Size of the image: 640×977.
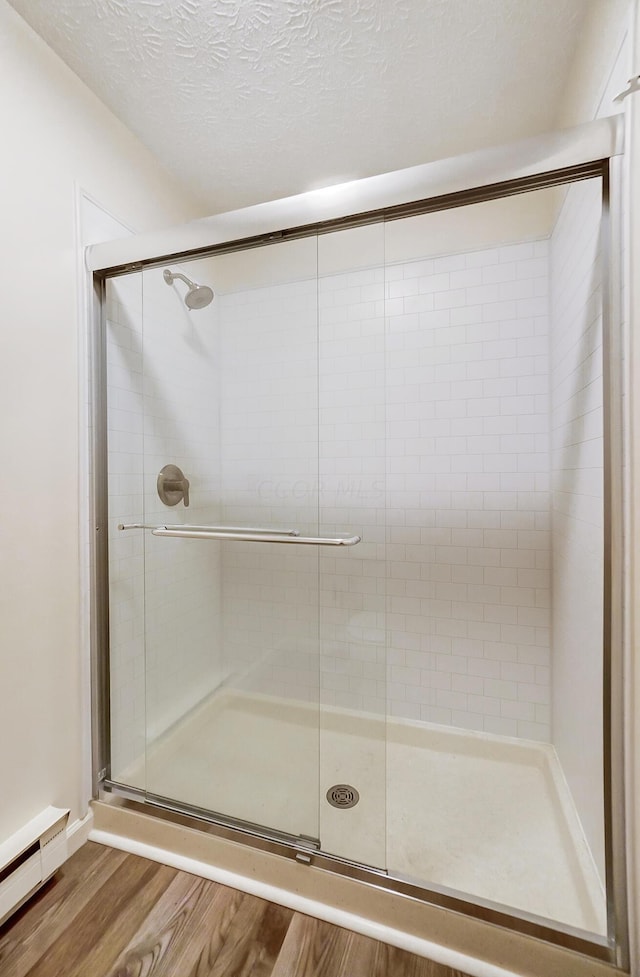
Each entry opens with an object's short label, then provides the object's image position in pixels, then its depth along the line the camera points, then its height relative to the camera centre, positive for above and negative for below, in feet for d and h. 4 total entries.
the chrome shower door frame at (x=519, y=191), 3.04 +2.07
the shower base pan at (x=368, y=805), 3.70 -3.20
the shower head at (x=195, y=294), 4.31 +1.93
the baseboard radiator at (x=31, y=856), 3.46 -3.21
